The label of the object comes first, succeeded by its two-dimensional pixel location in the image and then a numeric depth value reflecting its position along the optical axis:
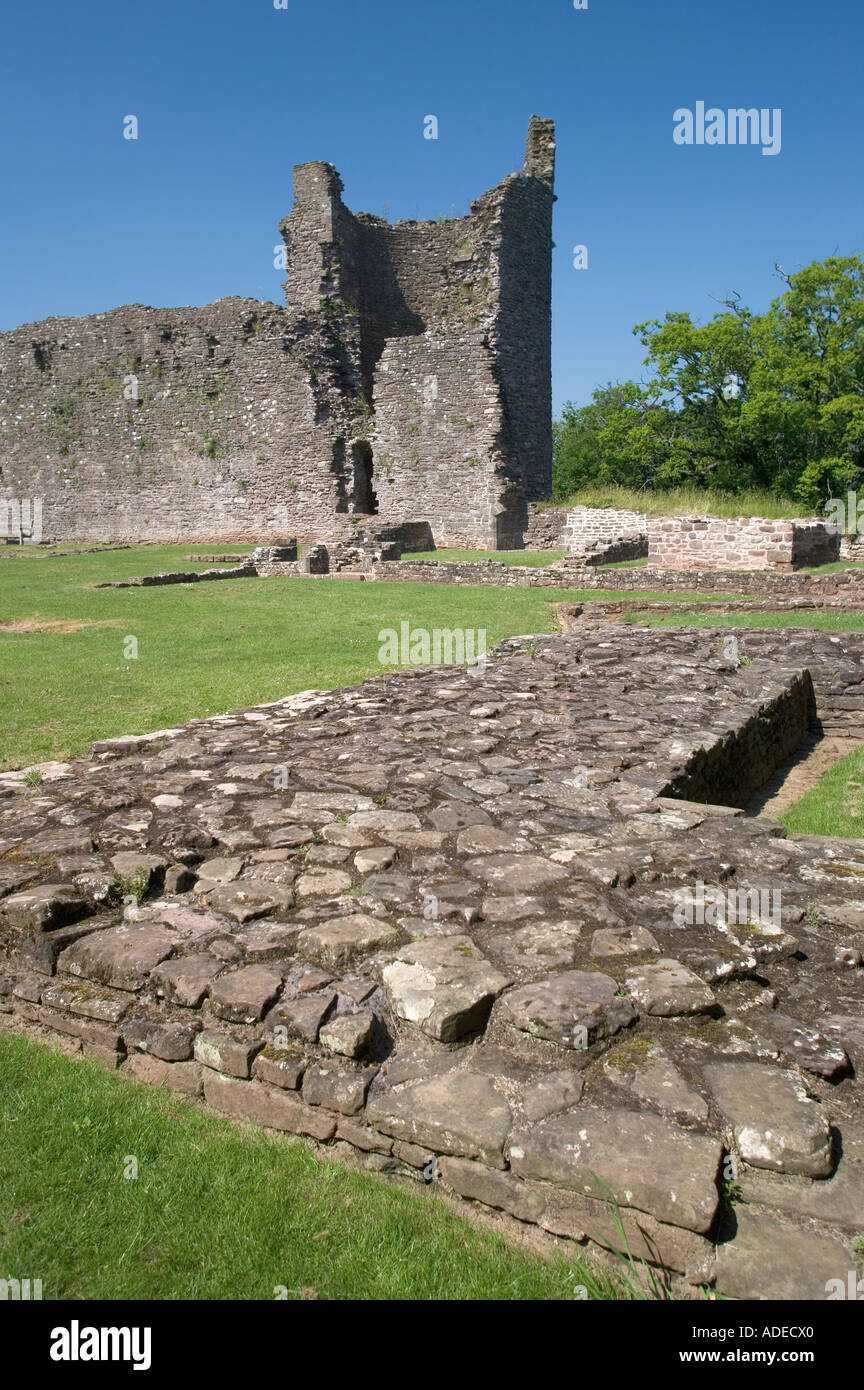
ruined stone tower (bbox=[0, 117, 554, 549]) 27.03
